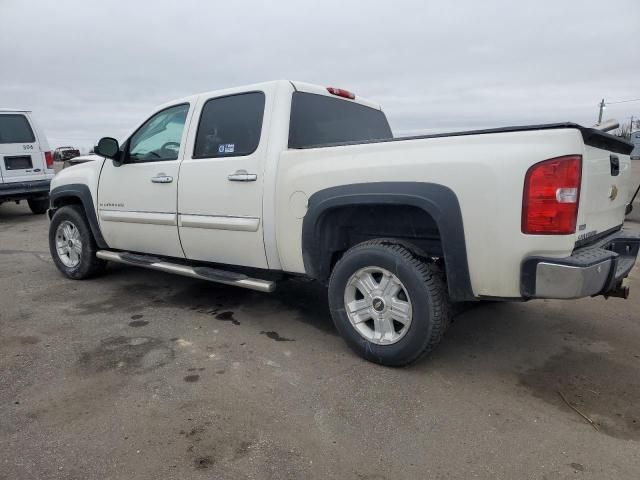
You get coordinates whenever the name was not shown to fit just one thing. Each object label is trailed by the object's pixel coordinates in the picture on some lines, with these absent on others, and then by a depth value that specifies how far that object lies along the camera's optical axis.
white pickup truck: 2.59
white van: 9.48
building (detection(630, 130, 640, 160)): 25.46
